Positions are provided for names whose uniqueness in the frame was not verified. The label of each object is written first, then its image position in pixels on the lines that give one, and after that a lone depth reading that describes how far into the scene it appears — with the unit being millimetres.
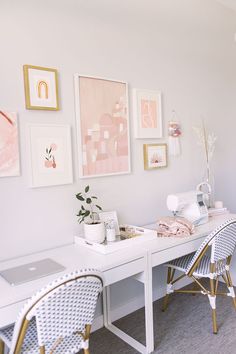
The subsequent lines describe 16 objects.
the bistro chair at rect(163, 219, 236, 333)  2143
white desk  1479
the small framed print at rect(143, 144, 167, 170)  2635
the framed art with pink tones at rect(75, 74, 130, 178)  2199
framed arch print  1924
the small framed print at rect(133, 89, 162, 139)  2531
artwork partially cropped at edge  1835
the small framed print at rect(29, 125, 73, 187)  1976
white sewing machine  2449
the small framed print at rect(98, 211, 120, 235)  2270
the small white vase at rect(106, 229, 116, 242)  2135
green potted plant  2078
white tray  1925
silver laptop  1570
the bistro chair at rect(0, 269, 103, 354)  1281
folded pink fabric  2272
